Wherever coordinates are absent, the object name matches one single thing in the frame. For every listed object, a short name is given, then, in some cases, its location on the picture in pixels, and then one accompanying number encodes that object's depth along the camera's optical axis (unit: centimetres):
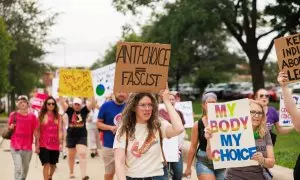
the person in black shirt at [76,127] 1117
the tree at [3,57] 2990
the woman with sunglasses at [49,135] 955
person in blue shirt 839
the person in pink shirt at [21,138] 918
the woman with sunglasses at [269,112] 815
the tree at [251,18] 2833
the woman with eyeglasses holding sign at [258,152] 544
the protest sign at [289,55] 549
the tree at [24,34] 3788
